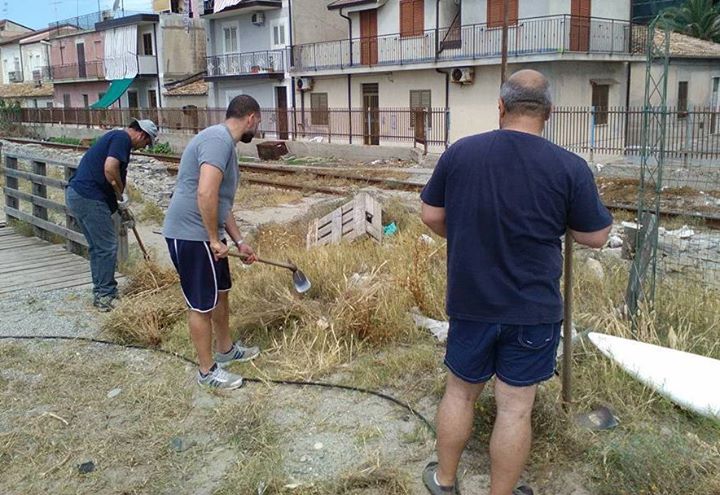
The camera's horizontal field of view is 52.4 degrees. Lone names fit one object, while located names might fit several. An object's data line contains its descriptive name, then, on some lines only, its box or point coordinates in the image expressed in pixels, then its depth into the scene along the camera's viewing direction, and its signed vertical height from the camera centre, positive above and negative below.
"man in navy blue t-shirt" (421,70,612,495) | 2.70 -0.50
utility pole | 18.85 +1.68
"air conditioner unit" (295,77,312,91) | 32.57 +1.27
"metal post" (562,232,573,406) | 3.47 -1.10
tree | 35.78 +4.15
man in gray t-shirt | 4.21 -0.68
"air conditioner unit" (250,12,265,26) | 35.22 +4.50
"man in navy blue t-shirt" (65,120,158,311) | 5.93 -0.63
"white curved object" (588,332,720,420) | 3.62 -1.36
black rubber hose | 3.90 -1.58
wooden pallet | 7.81 -1.22
